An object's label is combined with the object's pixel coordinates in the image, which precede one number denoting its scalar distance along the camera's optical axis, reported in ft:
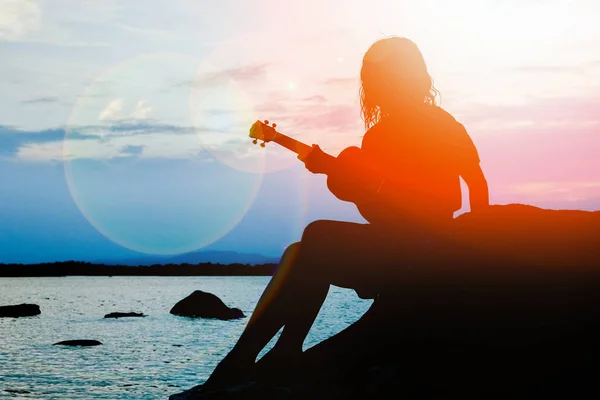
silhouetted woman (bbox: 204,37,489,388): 23.50
